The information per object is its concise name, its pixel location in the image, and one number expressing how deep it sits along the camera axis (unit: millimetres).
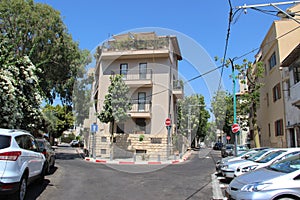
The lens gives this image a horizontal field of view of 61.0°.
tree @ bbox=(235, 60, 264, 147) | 22562
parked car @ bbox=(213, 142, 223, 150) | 47928
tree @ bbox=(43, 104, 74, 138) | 42938
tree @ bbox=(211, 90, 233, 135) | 26725
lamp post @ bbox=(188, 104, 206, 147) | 38312
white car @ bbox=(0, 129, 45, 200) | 5484
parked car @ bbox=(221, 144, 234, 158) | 25098
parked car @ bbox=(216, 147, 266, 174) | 11992
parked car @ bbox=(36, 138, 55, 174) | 11000
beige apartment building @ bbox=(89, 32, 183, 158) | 24203
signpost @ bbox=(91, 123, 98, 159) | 20672
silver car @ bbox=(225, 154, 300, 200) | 4965
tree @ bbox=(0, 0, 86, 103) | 17859
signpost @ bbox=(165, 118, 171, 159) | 20891
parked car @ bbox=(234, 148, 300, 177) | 9016
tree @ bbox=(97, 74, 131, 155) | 21984
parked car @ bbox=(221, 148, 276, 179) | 9852
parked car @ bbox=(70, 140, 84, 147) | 46012
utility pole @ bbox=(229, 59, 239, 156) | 20027
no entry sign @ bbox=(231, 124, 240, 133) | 18119
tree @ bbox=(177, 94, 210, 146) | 38969
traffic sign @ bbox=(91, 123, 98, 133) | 20647
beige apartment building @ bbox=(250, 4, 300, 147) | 20094
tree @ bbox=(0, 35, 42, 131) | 10632
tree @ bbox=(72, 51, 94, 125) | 23531
